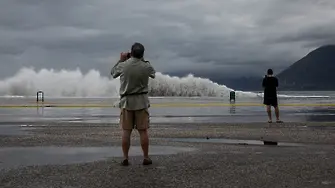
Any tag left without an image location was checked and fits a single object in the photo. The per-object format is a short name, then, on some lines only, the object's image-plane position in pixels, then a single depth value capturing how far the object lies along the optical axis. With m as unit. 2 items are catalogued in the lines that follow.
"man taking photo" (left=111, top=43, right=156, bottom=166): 7.47
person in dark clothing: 17.22
